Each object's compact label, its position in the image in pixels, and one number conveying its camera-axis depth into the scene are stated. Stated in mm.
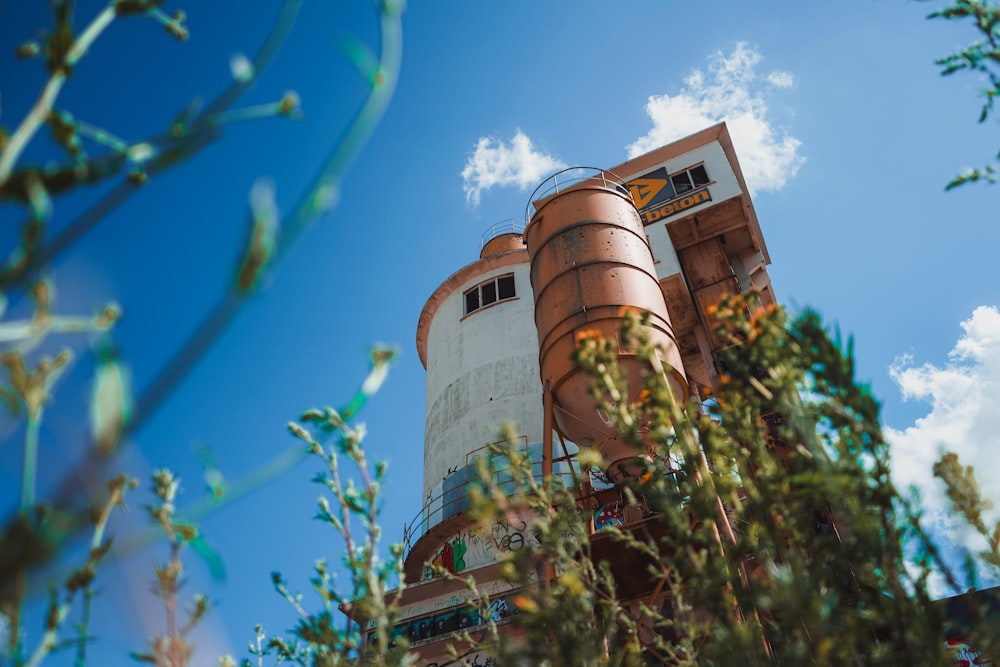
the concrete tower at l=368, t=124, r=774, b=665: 8438
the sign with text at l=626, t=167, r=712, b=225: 14969
